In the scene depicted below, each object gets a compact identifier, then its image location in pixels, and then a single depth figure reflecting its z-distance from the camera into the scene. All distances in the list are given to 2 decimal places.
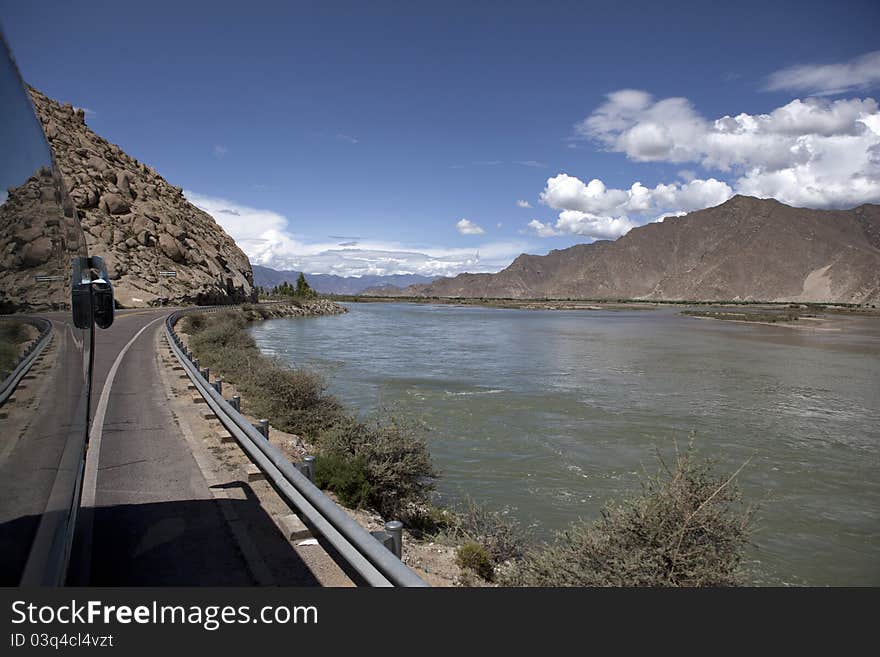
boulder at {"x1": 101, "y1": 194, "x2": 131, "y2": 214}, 56.75
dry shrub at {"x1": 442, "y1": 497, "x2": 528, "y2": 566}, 6.52
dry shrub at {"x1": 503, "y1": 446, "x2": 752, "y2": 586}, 4.62
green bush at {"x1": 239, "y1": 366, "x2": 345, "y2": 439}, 10.30
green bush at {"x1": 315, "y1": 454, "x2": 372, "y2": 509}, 6.84
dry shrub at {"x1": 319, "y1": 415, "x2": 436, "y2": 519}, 7.46
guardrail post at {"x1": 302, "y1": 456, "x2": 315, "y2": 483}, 4.91
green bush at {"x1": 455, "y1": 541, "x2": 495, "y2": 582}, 5.76
